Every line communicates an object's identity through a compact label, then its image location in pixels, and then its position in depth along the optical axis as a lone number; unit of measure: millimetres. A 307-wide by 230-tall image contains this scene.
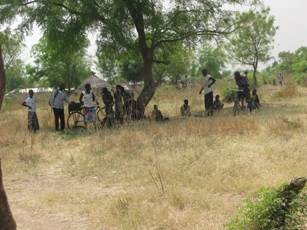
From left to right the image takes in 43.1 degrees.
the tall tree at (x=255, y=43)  29138
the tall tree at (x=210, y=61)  65688
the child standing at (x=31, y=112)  11137
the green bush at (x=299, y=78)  28398
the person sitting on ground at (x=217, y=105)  11883
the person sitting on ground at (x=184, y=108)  11654
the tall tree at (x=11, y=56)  31058
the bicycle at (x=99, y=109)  11195
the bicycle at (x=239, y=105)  10985
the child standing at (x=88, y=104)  10953
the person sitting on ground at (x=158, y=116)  11997
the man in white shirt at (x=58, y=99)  11172
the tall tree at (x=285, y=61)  62403
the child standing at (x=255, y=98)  13039
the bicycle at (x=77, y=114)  11266
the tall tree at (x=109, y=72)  48344
